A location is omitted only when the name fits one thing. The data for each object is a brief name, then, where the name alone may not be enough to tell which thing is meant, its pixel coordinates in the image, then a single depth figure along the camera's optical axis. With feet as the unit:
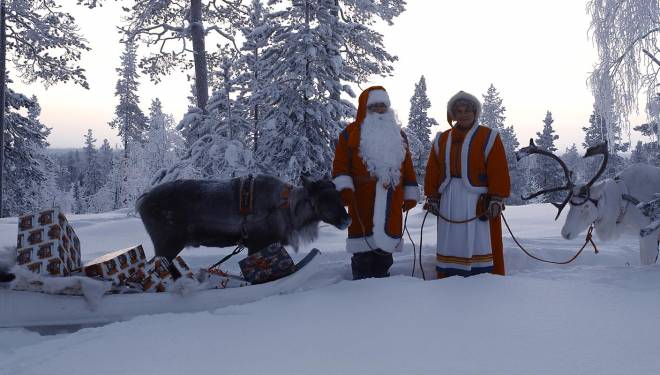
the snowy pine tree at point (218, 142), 33.01
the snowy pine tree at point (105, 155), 202.69
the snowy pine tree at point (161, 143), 118.01
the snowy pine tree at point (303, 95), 33.96
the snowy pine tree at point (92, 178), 182.51
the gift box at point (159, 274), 11.75
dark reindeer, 14.53
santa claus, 13.88
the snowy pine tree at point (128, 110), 123.44
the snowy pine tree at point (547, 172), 114.26
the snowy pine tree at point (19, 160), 59.00
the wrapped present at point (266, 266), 13.19
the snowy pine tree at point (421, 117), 103.04
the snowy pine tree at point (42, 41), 48.37
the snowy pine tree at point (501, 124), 131.95
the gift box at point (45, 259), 10.33
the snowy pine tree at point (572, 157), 200.52
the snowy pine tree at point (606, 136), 20.58
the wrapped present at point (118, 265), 11.43
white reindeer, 15.17
